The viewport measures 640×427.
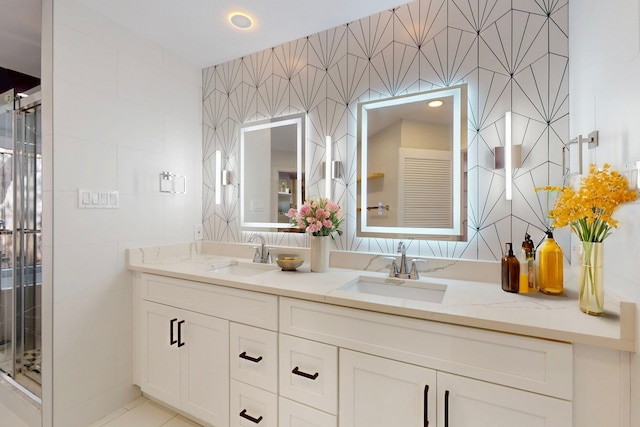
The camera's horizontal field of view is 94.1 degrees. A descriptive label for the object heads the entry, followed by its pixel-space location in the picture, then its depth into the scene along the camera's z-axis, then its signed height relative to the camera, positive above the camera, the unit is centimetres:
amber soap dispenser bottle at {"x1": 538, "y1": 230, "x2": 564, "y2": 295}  120 -22
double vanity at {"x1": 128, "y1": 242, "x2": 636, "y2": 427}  89 -51
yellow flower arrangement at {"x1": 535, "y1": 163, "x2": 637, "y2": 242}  87 +3
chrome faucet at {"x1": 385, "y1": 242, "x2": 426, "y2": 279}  153 -28
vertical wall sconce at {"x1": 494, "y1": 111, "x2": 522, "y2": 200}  143 +28
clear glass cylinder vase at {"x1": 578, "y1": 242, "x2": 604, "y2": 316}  93 -20
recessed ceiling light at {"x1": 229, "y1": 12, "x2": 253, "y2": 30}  177 +118
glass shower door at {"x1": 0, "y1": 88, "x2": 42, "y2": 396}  188 -17
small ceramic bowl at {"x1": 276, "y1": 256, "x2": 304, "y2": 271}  175 -29
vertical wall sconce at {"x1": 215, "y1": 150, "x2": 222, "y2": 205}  232 +28
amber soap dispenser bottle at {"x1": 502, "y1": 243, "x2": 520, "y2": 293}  126 -24
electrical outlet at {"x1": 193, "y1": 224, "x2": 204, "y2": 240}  236 -15
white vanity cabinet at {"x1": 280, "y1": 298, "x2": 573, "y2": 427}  90 -54
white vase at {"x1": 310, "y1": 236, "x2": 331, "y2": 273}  171 -23
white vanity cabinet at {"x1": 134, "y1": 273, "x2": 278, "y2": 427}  140 -71
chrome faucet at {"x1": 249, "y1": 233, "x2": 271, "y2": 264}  203 -28
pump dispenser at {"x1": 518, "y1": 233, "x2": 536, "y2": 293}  126 -23
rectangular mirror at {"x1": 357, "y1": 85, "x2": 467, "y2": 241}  156 +27
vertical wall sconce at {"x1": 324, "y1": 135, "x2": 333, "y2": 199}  188 +31
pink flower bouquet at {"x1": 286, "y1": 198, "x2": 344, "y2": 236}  167 -2
